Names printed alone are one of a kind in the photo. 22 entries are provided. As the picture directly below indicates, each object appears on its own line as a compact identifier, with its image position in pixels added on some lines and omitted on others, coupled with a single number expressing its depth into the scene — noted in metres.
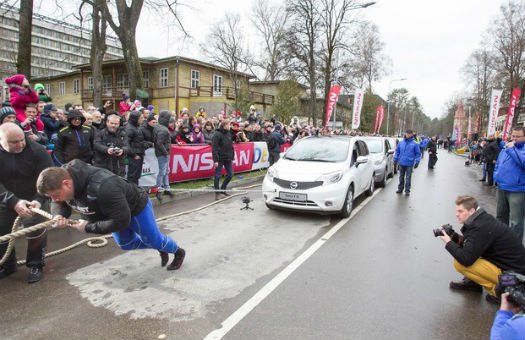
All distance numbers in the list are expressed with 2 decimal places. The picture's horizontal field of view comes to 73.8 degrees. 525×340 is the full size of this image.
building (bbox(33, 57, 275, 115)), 33.66
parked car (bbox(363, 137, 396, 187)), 10.96
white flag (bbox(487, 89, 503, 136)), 21.59
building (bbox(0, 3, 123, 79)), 90.81
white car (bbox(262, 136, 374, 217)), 6.62
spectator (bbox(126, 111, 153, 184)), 7.39
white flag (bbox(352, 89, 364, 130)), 24.84
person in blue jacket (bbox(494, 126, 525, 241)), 5.16
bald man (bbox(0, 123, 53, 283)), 3.66
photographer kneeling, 3.42
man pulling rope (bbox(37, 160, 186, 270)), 2.83
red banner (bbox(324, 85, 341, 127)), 21.52
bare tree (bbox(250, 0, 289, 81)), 43.00
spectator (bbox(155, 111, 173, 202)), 8.02
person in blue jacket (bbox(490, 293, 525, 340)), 2.30
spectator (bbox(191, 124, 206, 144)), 10.63
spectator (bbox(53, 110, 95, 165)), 5.88
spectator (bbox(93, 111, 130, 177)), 6.58
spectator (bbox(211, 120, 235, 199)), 8.73
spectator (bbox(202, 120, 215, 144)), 11.22
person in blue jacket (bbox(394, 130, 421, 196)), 9.89
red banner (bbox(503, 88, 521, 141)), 22.33
